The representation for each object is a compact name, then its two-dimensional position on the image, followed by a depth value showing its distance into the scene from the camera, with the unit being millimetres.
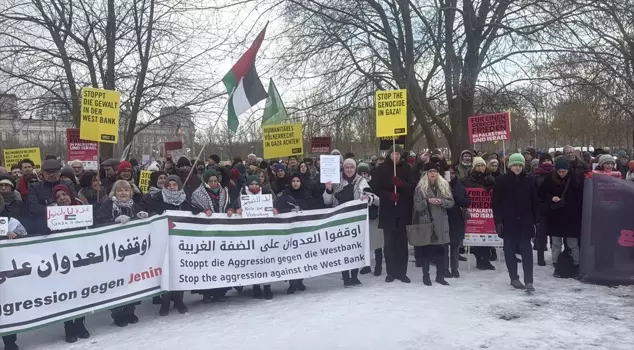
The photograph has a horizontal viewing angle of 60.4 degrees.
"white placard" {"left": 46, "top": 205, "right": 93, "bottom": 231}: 5672
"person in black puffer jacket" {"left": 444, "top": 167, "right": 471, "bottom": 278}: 8039
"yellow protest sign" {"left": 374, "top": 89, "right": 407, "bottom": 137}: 8367
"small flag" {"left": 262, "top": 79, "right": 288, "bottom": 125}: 12695
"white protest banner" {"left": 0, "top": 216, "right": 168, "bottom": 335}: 5277
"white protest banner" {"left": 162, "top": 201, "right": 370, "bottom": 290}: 6469
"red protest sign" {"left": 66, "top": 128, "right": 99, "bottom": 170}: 12500
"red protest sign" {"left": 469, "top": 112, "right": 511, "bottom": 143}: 10338
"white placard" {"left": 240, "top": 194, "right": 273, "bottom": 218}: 6938
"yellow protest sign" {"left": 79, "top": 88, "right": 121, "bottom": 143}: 7562
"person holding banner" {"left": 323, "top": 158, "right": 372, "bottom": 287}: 8062
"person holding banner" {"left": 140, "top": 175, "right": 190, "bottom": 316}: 6570
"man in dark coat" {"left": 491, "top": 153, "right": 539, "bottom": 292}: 7156
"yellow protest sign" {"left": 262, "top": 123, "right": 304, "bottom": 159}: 11906
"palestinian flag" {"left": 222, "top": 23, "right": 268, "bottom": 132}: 8461
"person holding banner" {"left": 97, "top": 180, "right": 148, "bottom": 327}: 6168
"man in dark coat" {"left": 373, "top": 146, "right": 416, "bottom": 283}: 7832
